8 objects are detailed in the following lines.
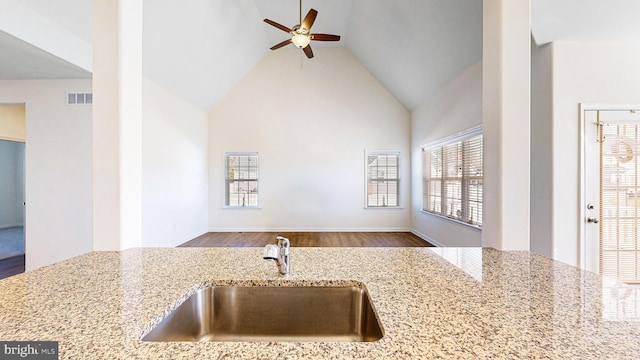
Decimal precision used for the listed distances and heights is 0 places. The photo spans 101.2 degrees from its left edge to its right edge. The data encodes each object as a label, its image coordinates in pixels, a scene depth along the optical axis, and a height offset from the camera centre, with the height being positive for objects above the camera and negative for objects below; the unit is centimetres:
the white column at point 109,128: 129 +26
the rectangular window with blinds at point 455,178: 365 +1
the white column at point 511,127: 132 +26
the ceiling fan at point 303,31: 331 +192
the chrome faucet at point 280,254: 96 -28
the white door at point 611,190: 262 -12
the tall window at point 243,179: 615 +1
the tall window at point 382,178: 611 +2
